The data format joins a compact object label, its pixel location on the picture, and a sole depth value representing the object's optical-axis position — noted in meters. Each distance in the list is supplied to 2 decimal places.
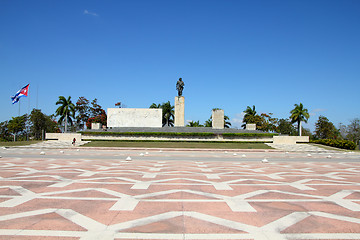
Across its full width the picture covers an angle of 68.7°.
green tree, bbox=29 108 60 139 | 52.12
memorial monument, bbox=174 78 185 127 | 41.81
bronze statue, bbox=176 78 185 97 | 42.91
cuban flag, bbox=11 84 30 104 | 35.06
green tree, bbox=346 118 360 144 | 55.98
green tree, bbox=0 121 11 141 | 55.34
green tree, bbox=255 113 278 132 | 61.25
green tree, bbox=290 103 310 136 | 52.25
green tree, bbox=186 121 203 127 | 68.43
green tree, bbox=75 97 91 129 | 61.53
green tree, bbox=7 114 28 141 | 51.91
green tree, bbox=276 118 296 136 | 63.36
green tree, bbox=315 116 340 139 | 56.24
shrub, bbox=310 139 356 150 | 32.59
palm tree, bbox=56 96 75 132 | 48.00
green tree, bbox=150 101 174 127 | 59.34
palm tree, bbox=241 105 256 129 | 61.16
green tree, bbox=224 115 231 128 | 57.45
